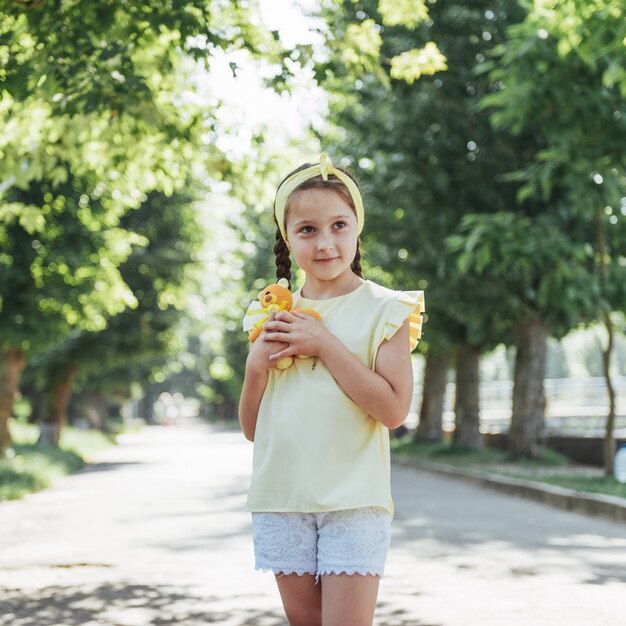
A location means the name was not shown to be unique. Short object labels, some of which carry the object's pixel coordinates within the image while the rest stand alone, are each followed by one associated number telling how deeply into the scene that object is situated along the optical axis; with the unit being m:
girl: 2.56
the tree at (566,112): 11.21
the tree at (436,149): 18.17
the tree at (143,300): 27.17
